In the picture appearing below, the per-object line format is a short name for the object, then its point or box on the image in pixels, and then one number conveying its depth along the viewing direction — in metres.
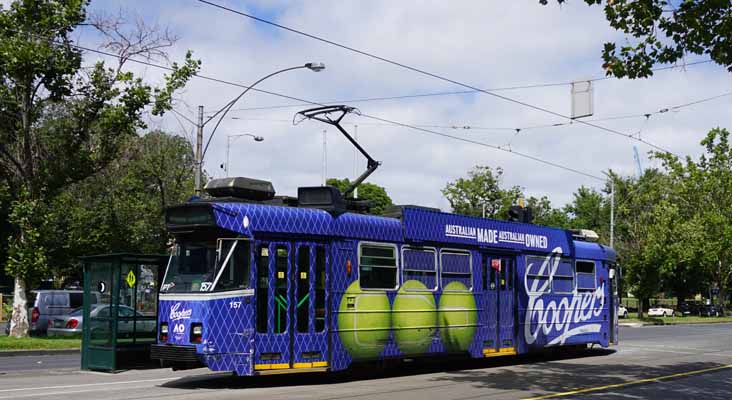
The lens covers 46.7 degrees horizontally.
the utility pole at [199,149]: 24.67
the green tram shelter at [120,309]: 16.92
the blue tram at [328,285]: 13.73
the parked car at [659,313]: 62.62
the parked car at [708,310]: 68.81
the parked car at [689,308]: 74.38
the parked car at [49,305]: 28.91
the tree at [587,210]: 87.17
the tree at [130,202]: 31.53
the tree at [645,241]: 48.53
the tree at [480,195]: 64.44
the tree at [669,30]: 13.33
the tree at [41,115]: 24.47
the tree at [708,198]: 55.84
